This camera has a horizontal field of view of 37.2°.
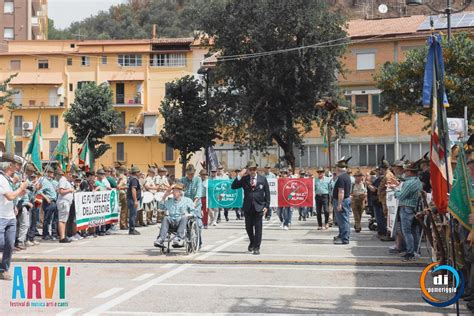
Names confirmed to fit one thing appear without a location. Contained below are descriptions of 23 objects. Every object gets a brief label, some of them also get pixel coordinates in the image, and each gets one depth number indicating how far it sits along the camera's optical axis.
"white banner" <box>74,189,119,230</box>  18.22
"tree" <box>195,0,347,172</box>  42.66
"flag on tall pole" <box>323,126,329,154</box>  48.53
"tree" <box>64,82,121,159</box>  57.44
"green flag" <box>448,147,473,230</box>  7.61
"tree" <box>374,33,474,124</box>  24.28
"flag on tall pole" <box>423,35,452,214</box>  8.20
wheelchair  14.37
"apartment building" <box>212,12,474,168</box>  56.09
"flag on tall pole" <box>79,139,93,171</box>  26.70
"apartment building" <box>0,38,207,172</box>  76.00
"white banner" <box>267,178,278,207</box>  25.16
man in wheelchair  14.20
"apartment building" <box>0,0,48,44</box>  91.50
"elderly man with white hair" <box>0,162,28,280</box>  10.44
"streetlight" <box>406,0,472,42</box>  19.81
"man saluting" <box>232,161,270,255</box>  14.72
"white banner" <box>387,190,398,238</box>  14.86
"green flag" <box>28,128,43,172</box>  18.12
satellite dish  38.67
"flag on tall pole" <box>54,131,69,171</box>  23.28
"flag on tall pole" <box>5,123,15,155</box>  23.09
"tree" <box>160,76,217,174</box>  43.31
